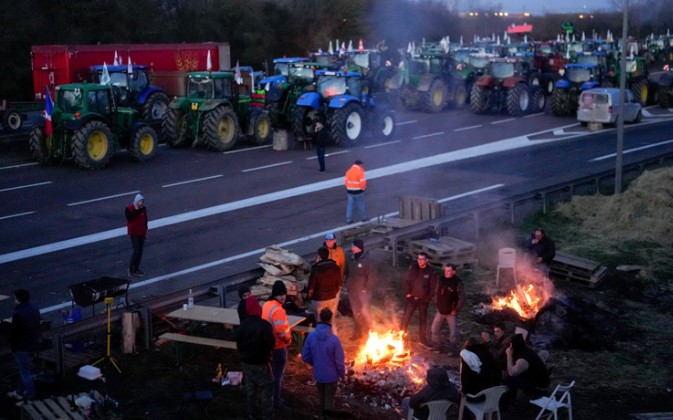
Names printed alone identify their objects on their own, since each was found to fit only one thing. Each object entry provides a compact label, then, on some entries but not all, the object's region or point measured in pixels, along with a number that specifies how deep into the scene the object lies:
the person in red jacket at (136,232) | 15.19
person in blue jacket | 9.56
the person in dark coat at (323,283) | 11.98
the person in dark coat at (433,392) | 8.92
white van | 31.66
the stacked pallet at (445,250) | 15.42
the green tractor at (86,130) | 24.20
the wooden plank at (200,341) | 11.04
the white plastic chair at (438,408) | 8.91
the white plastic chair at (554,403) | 9.62
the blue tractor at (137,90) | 29.69
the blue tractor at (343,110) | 27.72
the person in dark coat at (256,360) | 9.46
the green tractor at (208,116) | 27.35
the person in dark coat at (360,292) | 12.31
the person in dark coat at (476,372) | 9.52
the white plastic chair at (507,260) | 14.59
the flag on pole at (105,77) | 27.09
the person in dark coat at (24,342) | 9.88
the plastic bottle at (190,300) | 11.98
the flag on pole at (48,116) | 23.31
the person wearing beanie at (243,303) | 10.12
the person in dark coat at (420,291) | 12.27
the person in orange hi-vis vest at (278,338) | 10.02
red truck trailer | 33.31
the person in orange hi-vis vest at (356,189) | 18.42
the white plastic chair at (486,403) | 9.36
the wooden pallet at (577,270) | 14.97
